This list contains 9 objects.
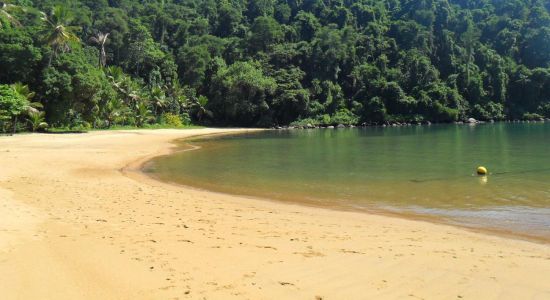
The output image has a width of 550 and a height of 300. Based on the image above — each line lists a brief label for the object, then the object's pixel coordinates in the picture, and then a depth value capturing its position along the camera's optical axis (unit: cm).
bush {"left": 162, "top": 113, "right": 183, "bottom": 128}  6638
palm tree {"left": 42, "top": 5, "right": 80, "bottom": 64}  4128
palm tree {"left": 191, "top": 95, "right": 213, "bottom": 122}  7588
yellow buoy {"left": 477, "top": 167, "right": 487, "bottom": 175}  1956
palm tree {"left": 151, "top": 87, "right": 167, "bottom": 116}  6556
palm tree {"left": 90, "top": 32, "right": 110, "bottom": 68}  6322
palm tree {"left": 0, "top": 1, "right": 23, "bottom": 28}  3772
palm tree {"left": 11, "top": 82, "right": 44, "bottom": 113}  3793
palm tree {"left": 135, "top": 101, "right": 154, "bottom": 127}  5888
